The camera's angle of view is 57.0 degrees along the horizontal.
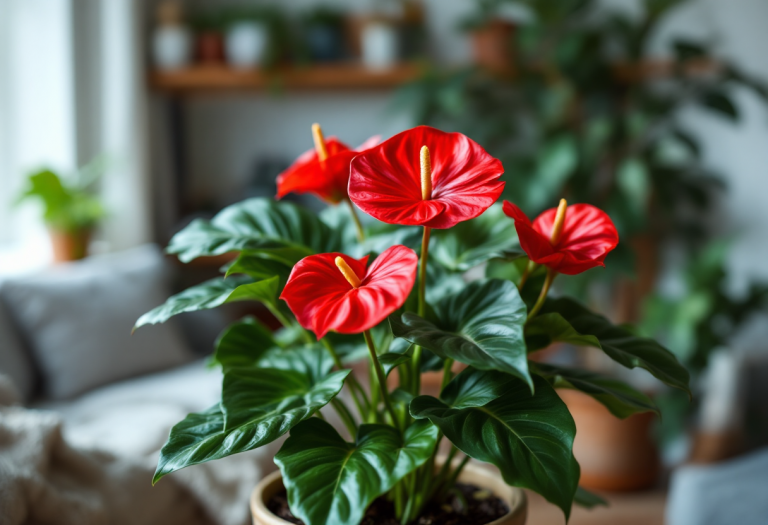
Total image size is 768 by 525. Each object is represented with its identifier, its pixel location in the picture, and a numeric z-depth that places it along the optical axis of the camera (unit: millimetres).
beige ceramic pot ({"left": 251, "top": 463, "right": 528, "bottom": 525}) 725
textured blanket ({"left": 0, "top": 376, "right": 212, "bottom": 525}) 980
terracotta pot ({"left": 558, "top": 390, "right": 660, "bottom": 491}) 2186
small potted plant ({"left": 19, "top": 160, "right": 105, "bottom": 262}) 2158
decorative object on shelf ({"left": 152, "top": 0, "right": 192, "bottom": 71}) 2773
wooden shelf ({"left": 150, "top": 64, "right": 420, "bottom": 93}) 2729
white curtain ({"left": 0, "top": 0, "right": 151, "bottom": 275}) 2496
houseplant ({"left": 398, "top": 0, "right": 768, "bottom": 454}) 2340
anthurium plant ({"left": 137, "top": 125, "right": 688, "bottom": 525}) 607
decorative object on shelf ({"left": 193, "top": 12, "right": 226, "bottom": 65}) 2846
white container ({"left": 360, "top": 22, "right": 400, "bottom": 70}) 2744
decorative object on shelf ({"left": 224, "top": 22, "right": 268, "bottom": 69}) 2736
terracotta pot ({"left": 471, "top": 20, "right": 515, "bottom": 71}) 2596
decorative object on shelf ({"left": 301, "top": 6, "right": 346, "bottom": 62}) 2816
